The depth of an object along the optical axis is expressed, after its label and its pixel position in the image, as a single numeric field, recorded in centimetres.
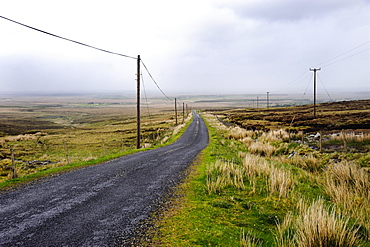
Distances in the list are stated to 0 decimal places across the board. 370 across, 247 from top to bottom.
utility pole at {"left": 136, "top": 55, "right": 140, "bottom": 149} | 2444
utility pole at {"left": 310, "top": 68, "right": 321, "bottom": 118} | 5050
